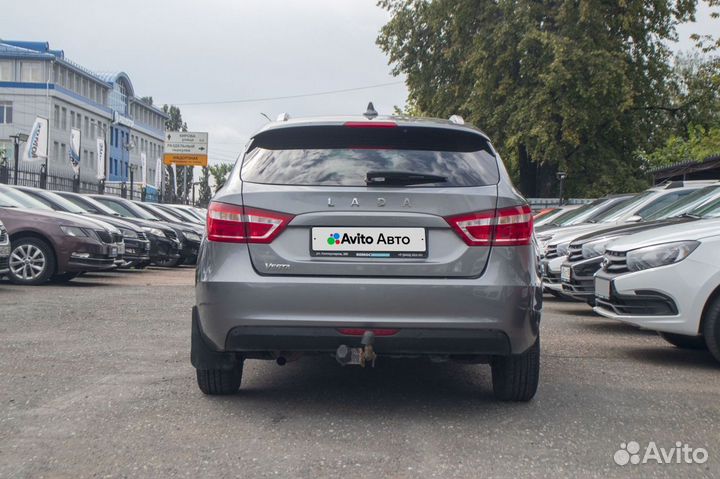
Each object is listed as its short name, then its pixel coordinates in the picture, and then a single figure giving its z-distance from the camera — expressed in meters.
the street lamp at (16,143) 27.74
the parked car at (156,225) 20.08
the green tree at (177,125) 120.36
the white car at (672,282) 7.05
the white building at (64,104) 82.00
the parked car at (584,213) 14.34
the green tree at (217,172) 141.50
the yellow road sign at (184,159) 60.91
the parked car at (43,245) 13.56
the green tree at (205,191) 74.46
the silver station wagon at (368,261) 4.90
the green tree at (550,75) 31.12
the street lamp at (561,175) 33.31
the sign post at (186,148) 60.88
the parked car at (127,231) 16.00
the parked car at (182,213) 24.84
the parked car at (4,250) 12.12
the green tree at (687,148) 35.17
